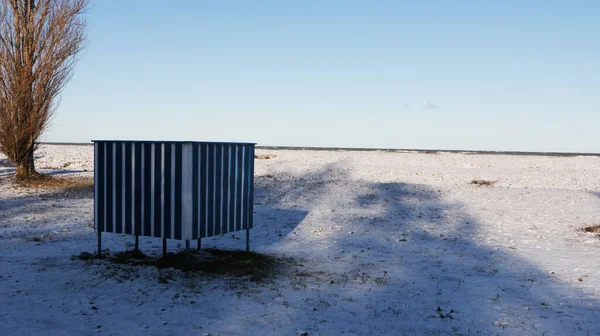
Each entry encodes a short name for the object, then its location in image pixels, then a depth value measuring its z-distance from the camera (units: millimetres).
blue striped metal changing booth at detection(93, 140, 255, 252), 8906
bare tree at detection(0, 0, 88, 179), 22516
